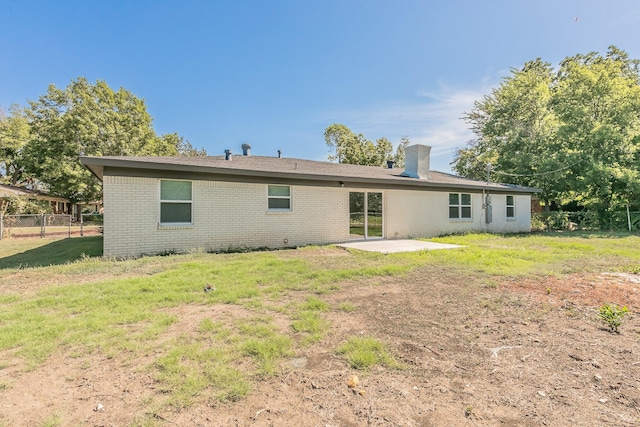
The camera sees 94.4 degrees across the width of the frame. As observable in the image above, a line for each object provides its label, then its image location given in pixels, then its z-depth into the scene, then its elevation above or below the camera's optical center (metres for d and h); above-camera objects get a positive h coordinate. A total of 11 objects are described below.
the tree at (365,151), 30.10 +6.76
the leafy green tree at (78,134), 25.31 +7.35
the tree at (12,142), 28.31 +7.14
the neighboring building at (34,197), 21.25 +1.62
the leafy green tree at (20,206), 19.77 +0.73
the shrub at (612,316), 3.31 -1.18
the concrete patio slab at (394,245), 9.14 -1.02
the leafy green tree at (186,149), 42.00 +9.74
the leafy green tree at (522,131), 19.25 +5.94
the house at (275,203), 7.93 +0.45
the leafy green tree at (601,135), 15.96 +4.45
